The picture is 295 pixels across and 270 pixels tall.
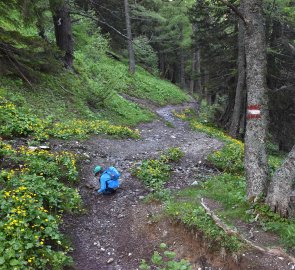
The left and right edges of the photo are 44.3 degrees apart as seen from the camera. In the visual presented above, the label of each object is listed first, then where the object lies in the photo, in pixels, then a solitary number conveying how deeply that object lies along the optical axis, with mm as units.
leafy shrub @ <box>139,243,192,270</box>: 5306
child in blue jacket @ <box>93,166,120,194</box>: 8383
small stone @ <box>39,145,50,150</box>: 9688
